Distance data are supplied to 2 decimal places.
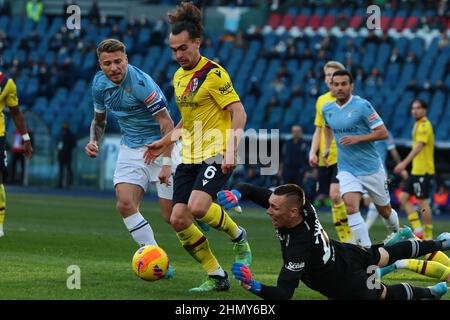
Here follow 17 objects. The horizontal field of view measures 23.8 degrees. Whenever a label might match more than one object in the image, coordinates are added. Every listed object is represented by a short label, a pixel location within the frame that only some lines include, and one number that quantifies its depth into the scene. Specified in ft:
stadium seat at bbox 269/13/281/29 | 133.16
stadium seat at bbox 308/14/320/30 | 128.57
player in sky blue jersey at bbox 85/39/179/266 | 36.86
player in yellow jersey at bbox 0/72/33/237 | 51.26
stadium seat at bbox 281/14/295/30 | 131.34
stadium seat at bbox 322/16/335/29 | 127.24
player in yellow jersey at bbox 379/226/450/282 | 35.09
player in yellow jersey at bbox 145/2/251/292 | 33.63
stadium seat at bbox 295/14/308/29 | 129.90
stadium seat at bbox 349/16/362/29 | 123.85
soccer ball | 32.96
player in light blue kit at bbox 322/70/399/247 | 45.57
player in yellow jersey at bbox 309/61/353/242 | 51.52
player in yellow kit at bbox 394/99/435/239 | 60.95
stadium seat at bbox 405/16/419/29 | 121.08
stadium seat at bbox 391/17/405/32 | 121.80
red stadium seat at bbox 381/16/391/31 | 121.60
